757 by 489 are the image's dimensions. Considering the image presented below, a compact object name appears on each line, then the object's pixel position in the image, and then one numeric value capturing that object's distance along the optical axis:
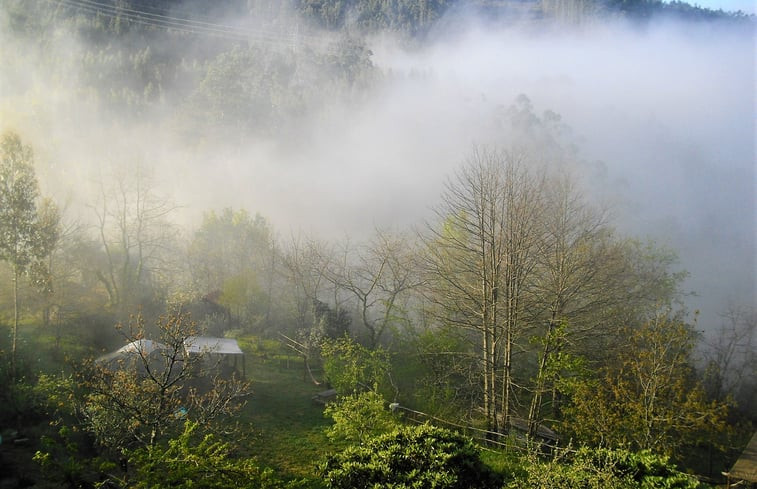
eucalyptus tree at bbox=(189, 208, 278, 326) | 30.69
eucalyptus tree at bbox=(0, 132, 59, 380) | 18.94
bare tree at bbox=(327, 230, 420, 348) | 24.16
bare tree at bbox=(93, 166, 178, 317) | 27.84
